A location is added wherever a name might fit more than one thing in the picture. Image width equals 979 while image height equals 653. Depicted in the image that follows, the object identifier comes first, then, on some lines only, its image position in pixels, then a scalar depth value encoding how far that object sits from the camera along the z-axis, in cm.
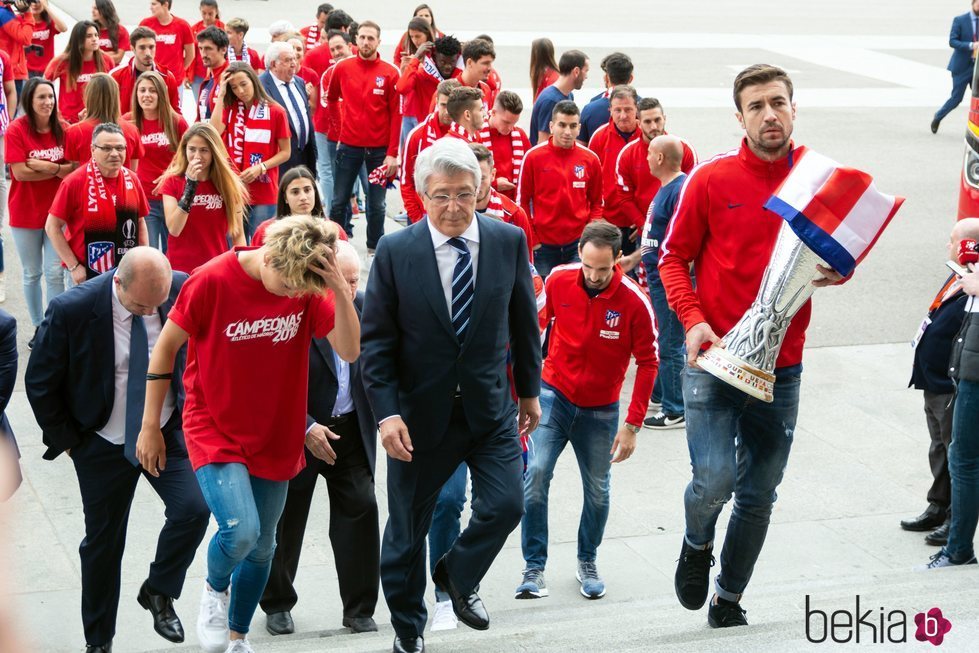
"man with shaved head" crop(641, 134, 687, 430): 859
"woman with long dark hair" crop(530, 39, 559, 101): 1320
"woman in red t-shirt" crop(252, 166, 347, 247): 721
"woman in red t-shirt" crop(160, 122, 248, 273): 846
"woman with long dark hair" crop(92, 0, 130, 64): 1516
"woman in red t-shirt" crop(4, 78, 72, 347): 962
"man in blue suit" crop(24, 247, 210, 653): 560
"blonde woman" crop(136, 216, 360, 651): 497
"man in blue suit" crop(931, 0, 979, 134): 1900
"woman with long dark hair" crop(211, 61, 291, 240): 1044
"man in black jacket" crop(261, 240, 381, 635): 603
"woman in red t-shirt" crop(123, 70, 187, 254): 1005
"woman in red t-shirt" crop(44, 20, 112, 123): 1211
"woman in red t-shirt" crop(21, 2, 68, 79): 1611
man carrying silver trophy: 471
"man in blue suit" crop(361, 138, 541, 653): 482
